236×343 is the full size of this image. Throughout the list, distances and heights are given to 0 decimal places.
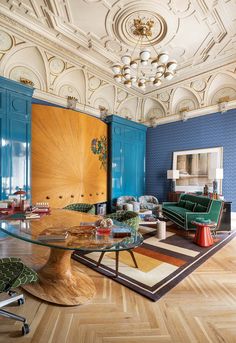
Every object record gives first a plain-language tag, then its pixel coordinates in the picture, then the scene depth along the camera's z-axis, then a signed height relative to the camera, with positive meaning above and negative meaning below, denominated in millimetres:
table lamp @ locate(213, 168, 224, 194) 5695 -132
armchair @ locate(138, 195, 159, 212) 6184 -1141
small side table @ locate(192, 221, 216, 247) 3727 -1297
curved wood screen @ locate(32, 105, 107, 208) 4691 +347
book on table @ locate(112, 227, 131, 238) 1795 -619
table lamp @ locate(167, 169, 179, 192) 6688 -173
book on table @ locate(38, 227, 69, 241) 1670 -619
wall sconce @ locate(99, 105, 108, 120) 6703 +2052
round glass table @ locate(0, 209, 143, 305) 1621 -651
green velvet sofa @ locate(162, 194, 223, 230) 4223 -1016
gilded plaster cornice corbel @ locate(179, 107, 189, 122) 6834 +2118
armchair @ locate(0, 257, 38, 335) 1380 -862
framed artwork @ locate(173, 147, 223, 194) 6203 +157
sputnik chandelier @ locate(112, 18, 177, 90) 3592 +2135
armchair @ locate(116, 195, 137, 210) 6039 -1049
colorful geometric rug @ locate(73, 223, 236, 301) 2370 -1457
